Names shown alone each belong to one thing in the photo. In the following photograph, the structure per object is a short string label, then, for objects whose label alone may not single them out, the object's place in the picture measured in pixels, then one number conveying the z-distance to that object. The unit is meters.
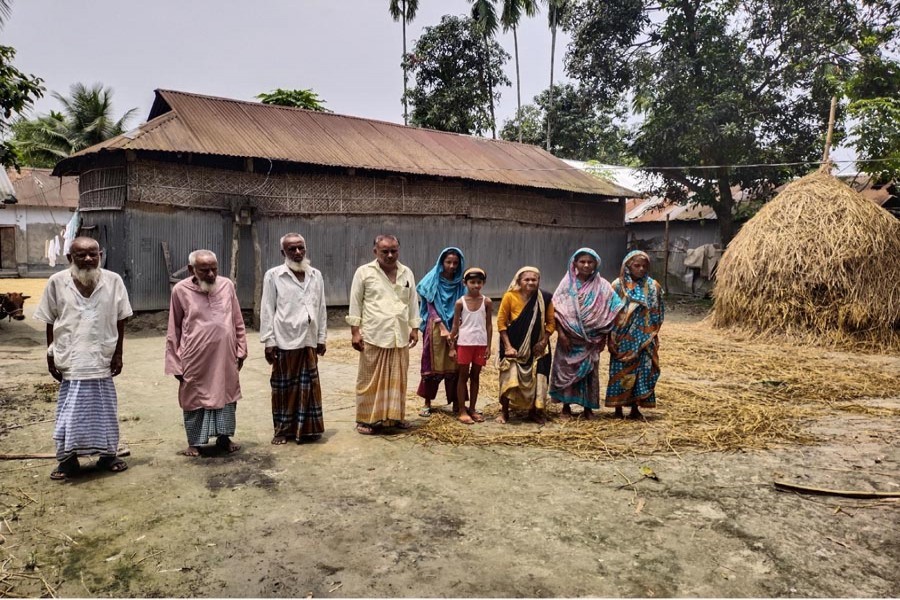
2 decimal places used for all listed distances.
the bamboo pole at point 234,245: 11.01
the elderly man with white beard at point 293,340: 4.45
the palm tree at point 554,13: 24.78
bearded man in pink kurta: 4.11
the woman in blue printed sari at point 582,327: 5.09
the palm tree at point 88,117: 26.41
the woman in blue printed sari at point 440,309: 5.21
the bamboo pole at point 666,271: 17.85
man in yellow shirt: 4.71
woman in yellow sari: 5.04
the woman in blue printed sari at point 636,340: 5.07
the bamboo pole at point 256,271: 11.19
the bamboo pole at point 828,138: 10.86
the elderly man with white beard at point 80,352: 3.70
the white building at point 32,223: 23.55
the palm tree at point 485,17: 23.72
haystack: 9.56
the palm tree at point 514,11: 24.16
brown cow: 10.53
